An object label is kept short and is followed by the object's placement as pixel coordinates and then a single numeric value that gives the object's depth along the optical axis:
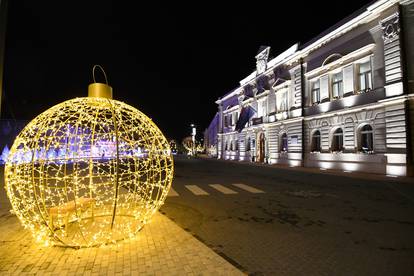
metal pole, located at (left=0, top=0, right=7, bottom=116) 3.44
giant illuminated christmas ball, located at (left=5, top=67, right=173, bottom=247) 4.74
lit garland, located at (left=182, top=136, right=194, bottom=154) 72.18
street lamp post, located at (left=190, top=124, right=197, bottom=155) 64.19
